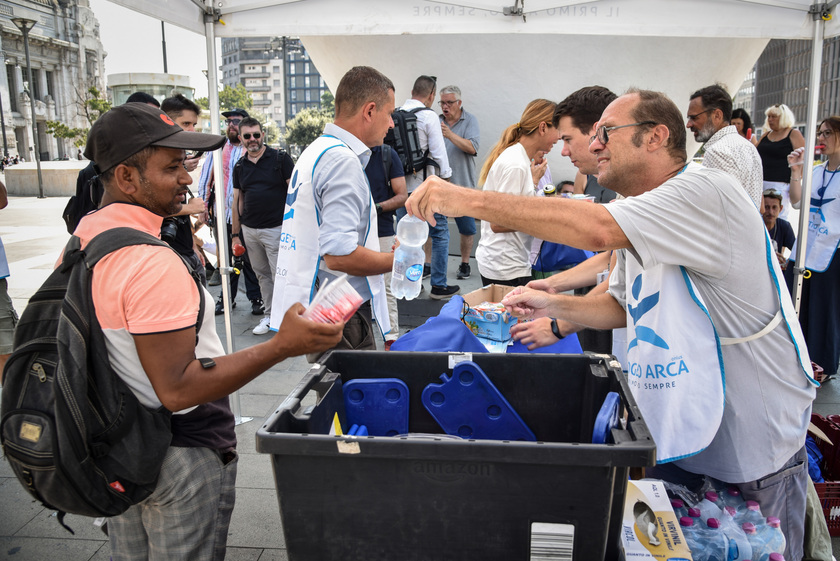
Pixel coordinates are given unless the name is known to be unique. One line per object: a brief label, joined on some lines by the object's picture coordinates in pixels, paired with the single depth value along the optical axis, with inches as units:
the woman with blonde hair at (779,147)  275.4
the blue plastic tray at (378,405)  64.1
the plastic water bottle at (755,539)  64.1
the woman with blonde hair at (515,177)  163.2
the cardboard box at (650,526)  58.8
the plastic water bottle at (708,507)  68.1
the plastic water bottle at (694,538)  64.3
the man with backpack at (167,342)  57.9
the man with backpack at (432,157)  252.1
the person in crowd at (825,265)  197.6
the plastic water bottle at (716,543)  63.7
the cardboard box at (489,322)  102.8
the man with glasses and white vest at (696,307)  62.4
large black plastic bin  43.0
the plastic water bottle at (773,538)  64.3
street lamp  952.2
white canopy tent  150.3
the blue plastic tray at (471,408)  63.1
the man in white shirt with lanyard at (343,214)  105.3
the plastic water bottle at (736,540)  62.9
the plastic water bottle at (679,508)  68.1
